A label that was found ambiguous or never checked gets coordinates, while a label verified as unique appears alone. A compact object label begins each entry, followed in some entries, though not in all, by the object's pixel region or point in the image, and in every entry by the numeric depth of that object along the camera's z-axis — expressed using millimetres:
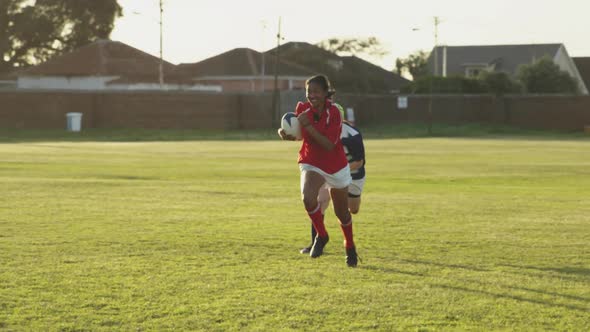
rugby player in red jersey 10148
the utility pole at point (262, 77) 90312
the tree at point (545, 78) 90000
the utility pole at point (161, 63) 81188
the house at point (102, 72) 83312
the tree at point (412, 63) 125312
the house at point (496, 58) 109812
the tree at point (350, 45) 101500
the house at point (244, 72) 91500
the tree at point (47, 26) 103062
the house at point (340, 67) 98312
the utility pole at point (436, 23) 81875
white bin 62656
